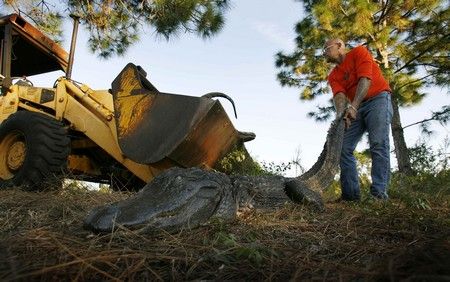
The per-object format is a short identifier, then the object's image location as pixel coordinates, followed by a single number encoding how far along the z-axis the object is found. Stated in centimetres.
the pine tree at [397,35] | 1065
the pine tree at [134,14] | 830
